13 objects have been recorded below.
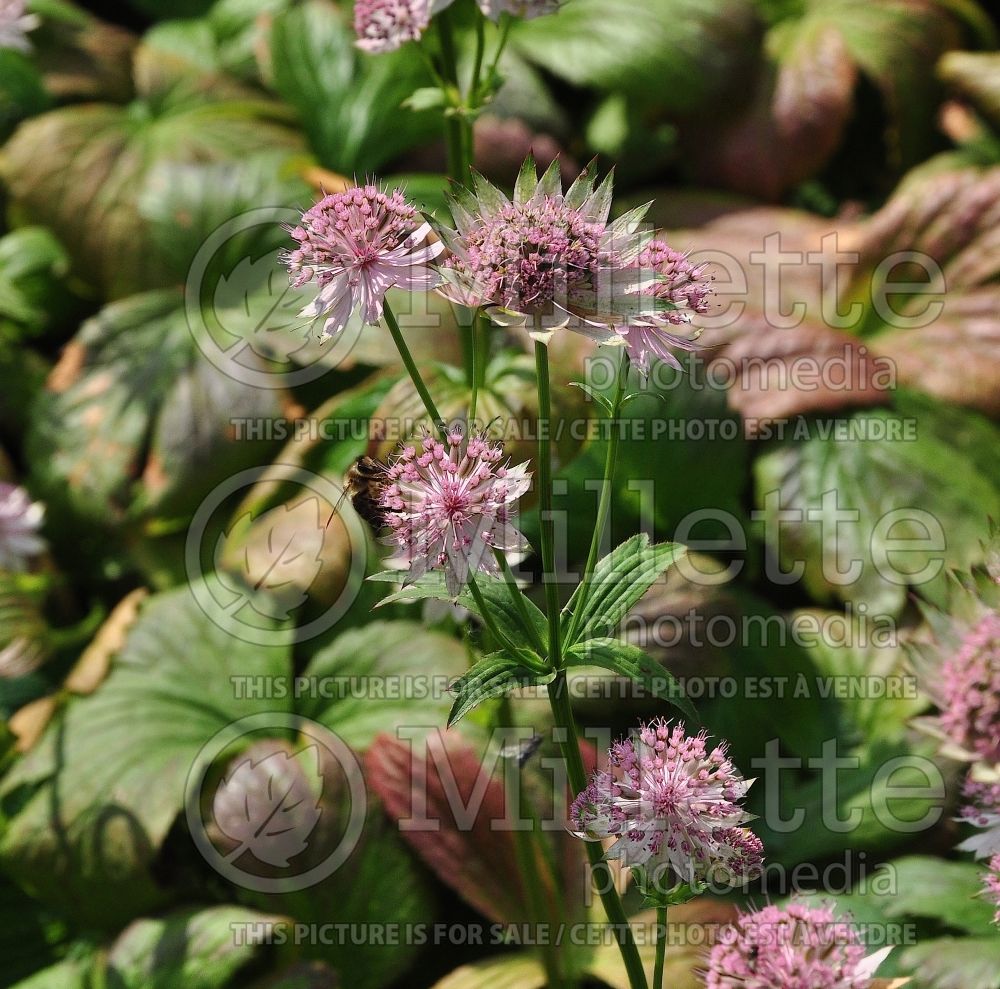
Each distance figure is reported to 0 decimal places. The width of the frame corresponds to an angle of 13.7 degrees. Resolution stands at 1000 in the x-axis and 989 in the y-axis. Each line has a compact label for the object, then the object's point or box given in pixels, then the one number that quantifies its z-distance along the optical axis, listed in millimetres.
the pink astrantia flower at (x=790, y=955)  740
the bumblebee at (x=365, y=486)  784
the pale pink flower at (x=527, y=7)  826
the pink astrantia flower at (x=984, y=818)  788
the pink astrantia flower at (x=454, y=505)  750
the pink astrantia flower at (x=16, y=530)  1006
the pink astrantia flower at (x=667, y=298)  759
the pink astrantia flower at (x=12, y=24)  1041
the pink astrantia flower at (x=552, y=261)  751
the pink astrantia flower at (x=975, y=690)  828
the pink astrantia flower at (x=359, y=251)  761
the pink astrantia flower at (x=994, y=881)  769
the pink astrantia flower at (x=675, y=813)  751
